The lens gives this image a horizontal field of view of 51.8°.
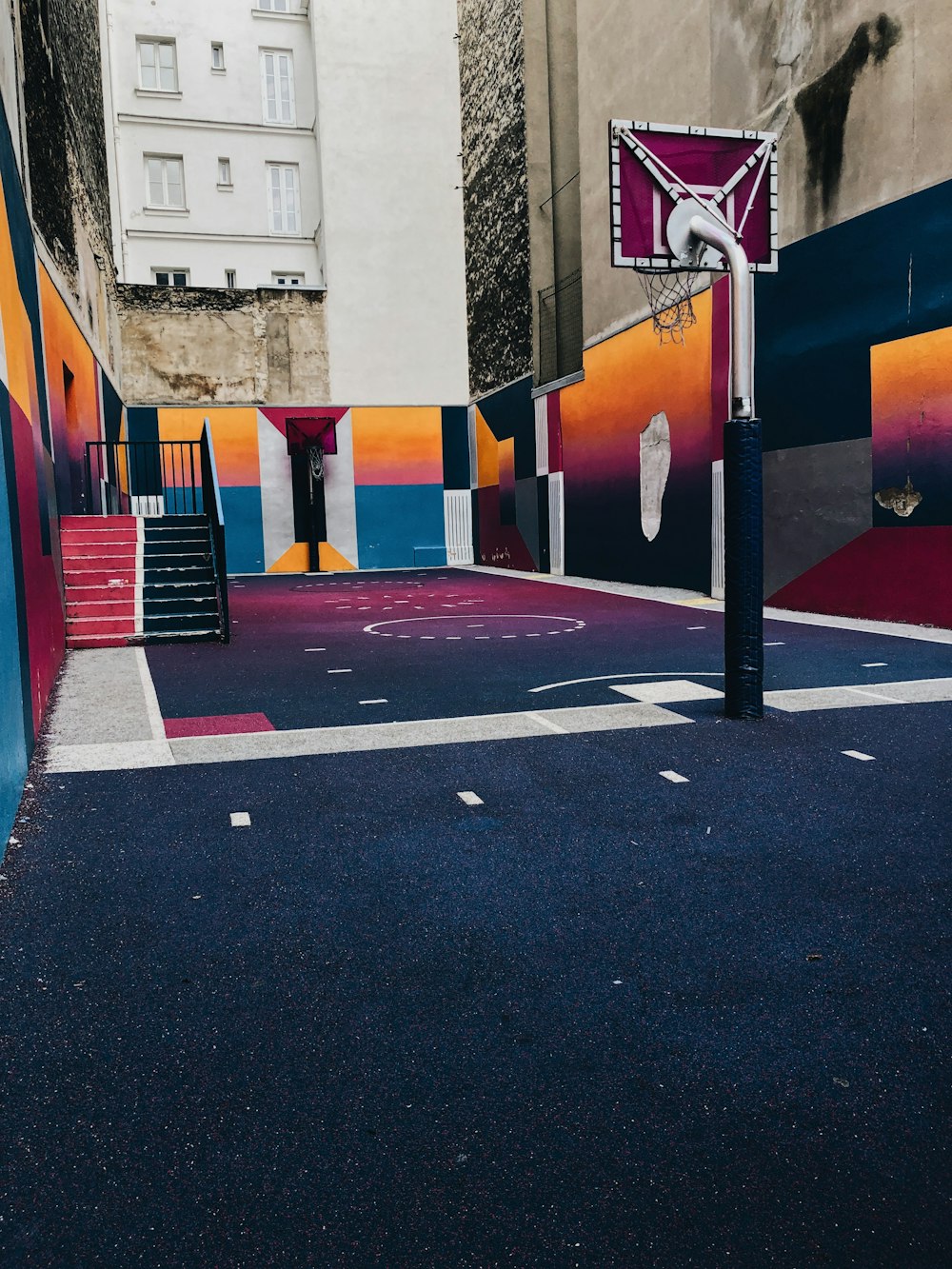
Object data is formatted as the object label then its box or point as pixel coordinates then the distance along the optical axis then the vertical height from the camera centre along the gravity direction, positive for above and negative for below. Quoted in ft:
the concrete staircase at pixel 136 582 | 32.19 -2.19
